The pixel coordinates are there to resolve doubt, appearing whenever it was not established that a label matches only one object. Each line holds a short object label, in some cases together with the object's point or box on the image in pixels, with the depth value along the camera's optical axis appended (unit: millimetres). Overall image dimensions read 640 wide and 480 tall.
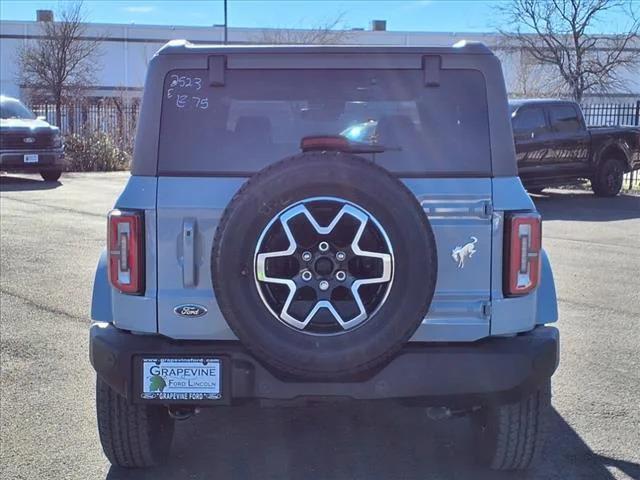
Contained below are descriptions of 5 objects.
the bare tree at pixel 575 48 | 22484
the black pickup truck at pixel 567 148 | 14243
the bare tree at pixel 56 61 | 26281
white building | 41656
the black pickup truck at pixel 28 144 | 16688
